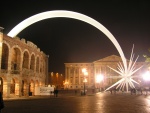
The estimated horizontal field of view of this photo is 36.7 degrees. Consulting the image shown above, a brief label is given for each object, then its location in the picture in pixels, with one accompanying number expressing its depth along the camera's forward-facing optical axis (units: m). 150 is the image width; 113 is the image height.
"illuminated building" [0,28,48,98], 41.41
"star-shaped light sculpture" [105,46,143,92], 59.70
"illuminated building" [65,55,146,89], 132.38
